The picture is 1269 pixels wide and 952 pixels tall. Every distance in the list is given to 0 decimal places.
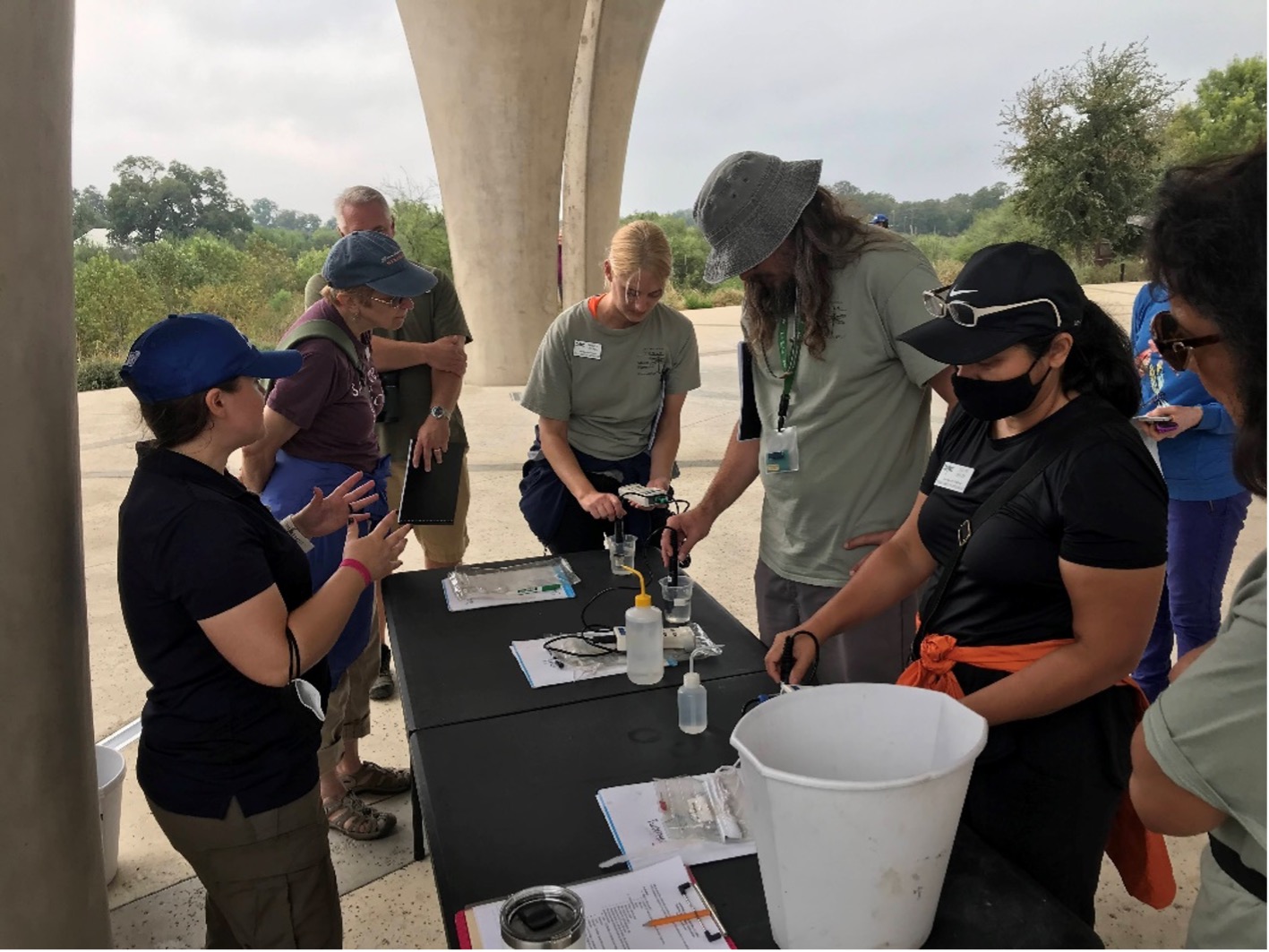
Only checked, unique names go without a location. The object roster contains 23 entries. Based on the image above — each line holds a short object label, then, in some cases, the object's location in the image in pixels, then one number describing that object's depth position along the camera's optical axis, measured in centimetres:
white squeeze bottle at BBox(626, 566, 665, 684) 182
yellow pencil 114
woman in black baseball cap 134
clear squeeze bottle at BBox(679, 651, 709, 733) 161
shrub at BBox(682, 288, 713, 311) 2253
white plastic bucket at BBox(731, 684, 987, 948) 92
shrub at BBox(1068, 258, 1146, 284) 1958
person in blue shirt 269
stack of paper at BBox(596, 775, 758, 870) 127
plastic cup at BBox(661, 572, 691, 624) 216
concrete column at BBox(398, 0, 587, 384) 905
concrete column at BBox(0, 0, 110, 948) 144
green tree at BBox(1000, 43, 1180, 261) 2088
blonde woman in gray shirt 283
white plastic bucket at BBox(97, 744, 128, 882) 219
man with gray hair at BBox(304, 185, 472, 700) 334
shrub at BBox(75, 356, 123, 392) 1177
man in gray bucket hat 205
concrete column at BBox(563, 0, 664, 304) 1129
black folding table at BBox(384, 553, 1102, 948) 116
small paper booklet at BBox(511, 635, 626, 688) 186
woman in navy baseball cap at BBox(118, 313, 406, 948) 147
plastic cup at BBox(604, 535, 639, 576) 252
